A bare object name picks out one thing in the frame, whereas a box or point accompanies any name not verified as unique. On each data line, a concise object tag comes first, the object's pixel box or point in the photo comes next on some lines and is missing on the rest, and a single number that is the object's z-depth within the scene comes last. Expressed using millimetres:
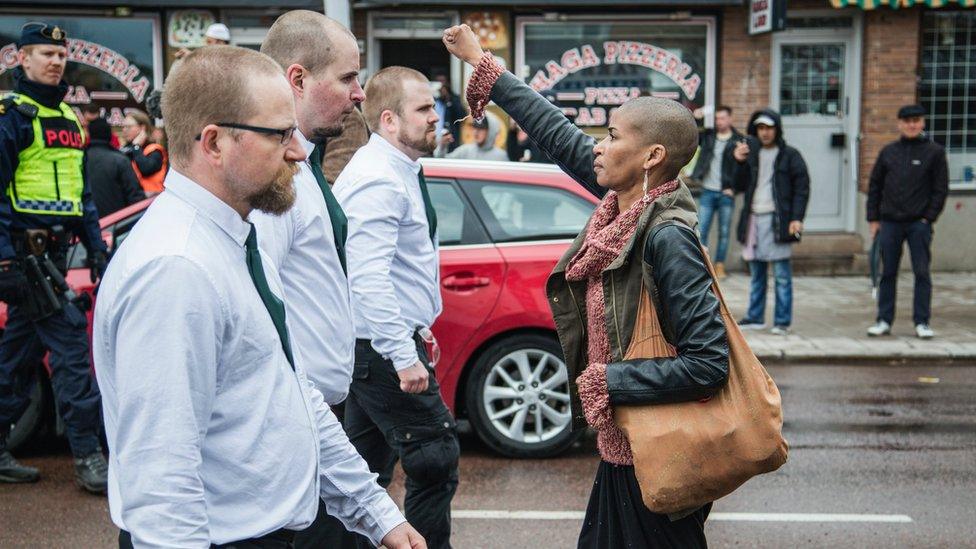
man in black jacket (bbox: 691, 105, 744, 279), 13992
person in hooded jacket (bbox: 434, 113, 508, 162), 12891
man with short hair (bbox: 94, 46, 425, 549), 2076
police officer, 5887
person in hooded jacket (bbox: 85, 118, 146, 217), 9492
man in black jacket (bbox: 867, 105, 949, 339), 10688
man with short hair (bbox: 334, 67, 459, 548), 4266
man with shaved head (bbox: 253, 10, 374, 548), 3301
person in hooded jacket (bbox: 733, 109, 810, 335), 11055
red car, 6711
